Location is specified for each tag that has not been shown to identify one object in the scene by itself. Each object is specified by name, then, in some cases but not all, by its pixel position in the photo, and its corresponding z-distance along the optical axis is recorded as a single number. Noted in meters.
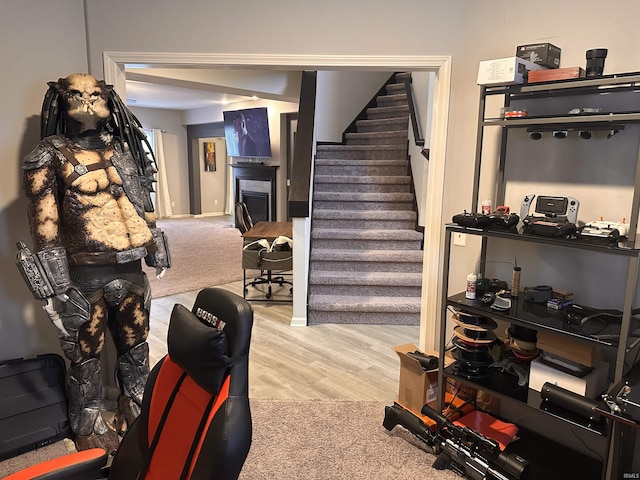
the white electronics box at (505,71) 1.78
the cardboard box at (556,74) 1.71
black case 2.07
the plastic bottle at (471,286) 2.04
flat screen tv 7.52
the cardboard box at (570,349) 1.79
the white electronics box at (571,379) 1.80
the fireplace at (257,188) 7.57
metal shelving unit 1.56
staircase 3.85
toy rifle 1.82
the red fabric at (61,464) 1.11
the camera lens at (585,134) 1.85
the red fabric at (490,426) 2.15
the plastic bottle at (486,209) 1.95
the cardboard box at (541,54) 1.86
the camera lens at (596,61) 1.66
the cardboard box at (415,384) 2.27
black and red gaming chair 1.02
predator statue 1.87
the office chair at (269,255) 4.07
